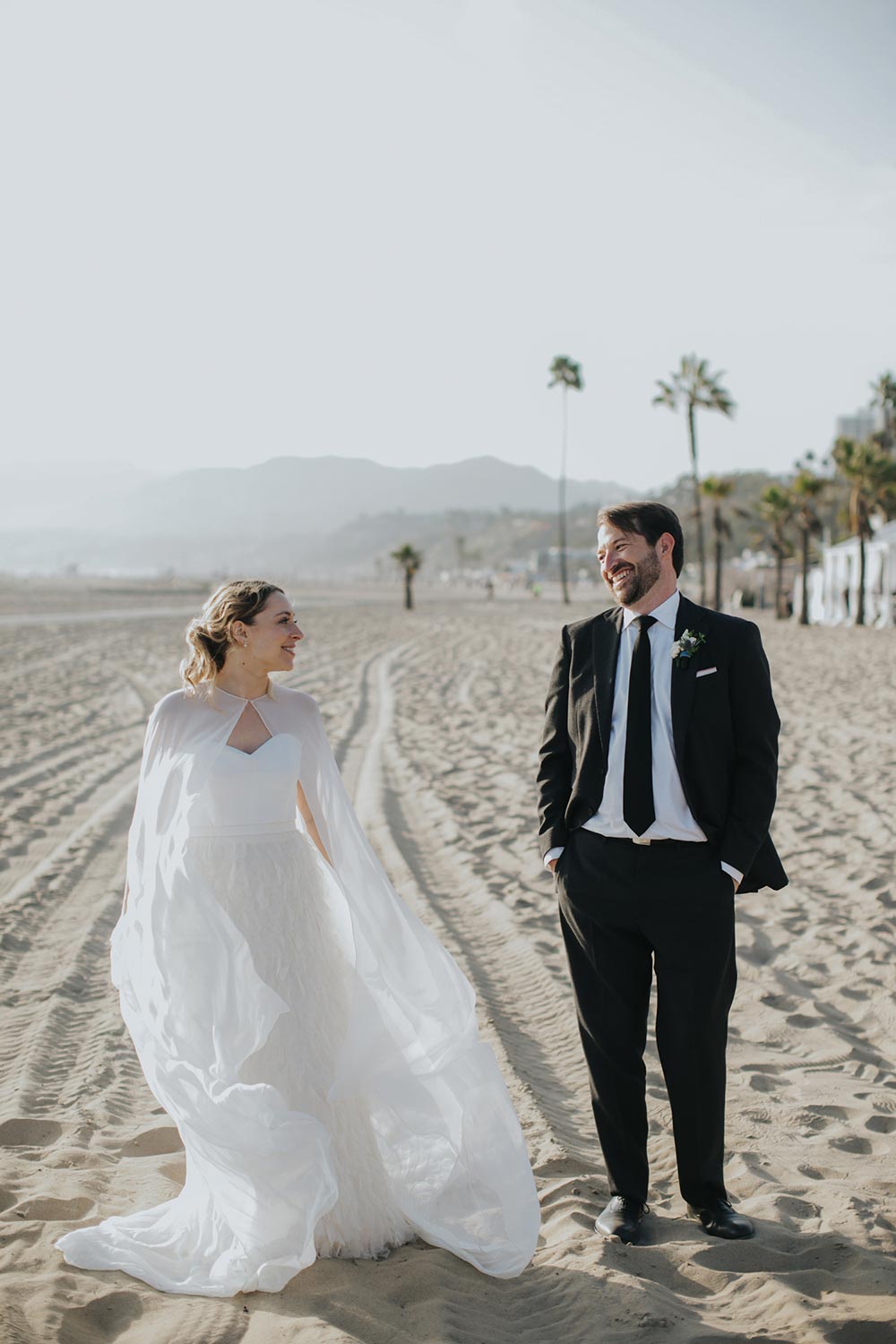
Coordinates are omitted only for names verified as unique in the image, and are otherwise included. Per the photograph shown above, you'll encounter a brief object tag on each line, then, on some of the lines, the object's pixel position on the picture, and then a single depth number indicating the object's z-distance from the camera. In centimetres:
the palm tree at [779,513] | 4672
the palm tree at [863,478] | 3919
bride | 290
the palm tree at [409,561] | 5258
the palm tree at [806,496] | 4359
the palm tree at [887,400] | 6041
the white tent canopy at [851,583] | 4042
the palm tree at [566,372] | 6488
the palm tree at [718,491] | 4756
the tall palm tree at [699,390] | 4900
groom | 309
